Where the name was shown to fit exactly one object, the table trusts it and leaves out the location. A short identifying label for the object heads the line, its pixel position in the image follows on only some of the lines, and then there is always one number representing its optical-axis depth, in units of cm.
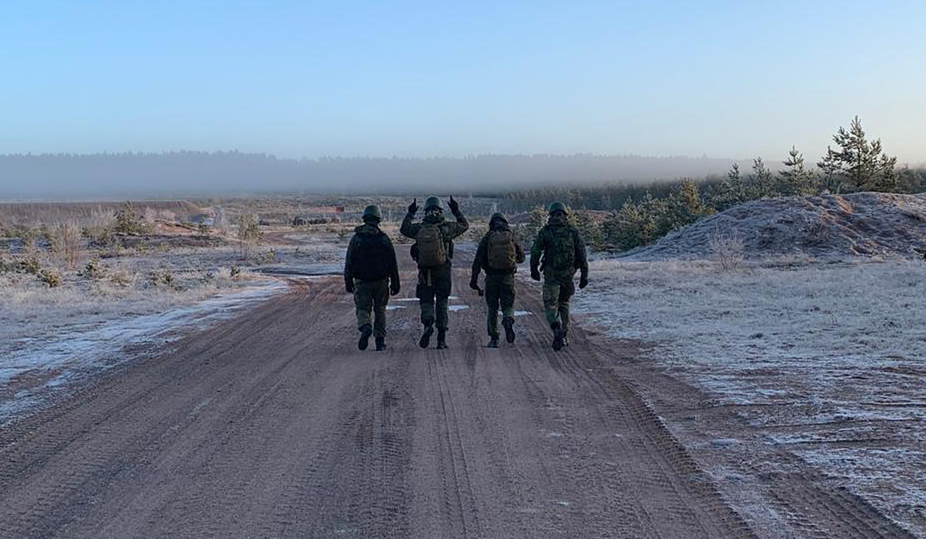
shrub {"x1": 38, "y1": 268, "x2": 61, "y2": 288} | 2184
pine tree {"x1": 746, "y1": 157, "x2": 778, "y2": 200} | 4709
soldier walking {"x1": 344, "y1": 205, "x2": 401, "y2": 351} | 1059
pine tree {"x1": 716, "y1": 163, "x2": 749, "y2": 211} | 4638
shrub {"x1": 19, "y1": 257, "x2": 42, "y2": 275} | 2750
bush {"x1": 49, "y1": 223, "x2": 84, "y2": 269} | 3534
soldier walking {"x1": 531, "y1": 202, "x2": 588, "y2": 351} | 1084
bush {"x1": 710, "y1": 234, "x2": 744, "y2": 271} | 2369
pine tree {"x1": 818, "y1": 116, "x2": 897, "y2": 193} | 4238
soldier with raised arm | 1078
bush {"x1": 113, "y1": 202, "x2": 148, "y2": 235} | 5781
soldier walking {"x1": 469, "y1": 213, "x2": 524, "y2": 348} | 1094
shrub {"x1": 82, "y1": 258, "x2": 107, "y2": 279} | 2468
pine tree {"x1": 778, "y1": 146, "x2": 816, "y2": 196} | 4603
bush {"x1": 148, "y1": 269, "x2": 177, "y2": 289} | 2161
